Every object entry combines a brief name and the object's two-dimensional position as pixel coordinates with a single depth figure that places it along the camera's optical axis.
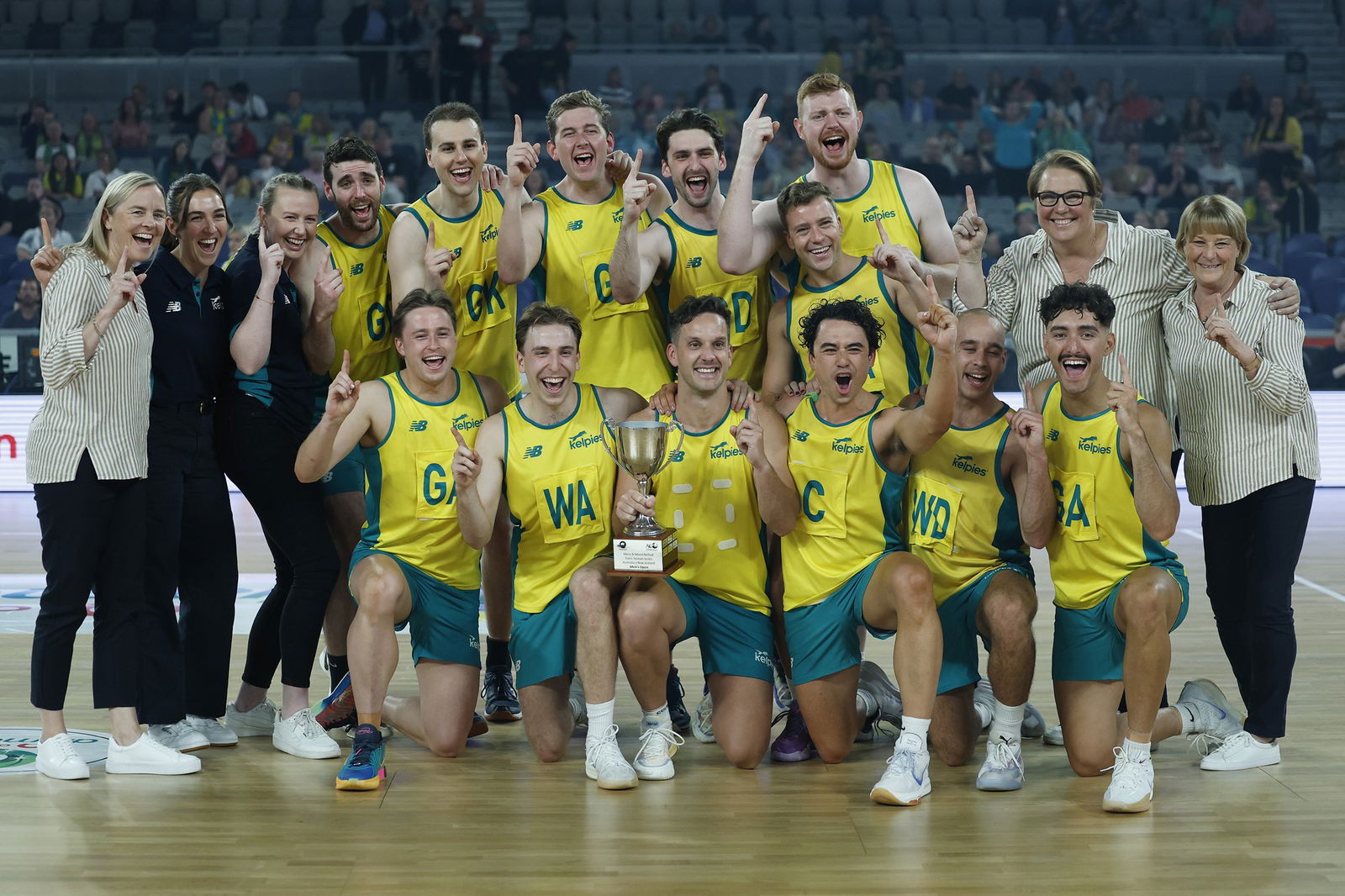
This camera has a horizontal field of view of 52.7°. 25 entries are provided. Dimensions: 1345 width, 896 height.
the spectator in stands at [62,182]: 13.72
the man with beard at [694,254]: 4.58
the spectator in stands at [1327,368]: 10.84
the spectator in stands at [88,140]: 14.16
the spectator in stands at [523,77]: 14.69
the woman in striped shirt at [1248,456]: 4.16
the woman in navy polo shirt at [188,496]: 4.18
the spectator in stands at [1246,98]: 14.70
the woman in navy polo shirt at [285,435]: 4.44
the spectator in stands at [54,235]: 12.85
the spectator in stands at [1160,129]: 14.43
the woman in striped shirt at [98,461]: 3.93
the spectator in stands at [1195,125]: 14.27
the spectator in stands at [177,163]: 13.77
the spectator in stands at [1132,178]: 13.65
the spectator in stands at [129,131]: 14.37
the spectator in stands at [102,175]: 13.70
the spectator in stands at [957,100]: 14.60
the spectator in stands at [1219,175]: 13.58
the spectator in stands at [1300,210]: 13.09
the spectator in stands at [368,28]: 15.29
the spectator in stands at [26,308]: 11.48
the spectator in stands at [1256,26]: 15.41
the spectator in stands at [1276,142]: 13.80
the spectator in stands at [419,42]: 14.82
